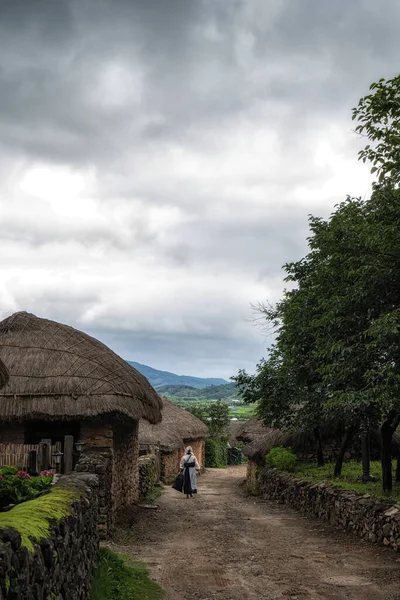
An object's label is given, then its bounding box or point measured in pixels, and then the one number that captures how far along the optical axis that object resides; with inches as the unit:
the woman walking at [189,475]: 821.9
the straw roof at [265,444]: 983.6
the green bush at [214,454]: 1777.8
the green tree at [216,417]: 1987.0
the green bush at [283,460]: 897.5
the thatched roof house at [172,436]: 1163.9
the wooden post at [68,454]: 450.0
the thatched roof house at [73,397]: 515.5
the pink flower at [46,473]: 337.2
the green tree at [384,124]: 402.9
